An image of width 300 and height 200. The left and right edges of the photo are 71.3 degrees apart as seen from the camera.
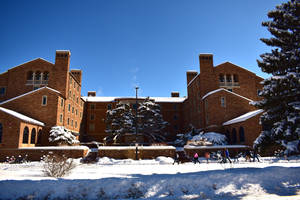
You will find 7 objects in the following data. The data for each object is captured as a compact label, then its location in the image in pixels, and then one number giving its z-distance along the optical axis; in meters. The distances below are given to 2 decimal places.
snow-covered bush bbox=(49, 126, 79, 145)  28.41
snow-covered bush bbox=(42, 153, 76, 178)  11.51
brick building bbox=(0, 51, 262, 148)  25.95
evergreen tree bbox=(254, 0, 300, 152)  11.08
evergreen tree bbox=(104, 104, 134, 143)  35.12
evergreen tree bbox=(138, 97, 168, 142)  36.47
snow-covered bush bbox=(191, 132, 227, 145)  27.64
